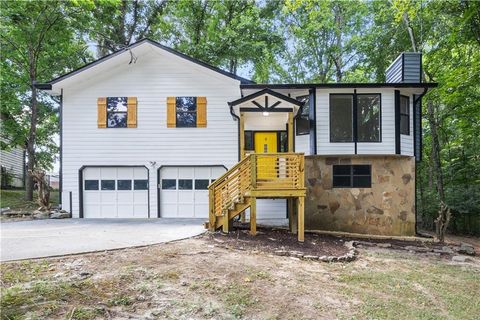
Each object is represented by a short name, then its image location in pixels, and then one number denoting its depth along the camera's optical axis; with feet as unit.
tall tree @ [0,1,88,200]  43.88
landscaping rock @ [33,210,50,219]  37.17
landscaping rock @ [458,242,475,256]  27.04
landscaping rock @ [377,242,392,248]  27.48
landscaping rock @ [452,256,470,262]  23.65
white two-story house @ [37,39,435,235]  38.01
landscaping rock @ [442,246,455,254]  26.72
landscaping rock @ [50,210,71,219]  36.93
